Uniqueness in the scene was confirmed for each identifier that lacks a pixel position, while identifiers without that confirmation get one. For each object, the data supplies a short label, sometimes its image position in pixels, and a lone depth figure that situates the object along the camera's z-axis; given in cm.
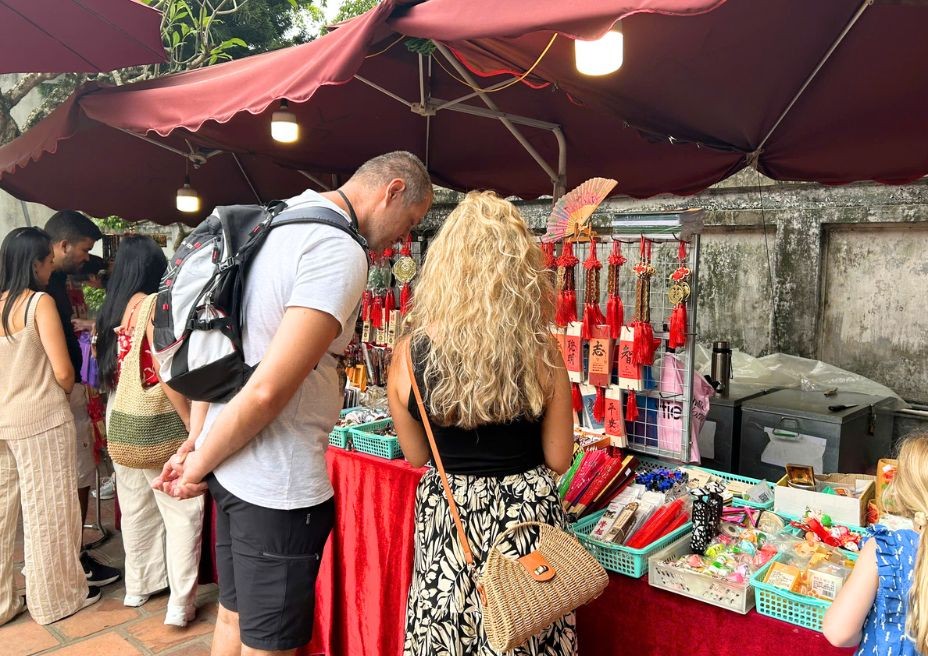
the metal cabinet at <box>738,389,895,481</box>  332
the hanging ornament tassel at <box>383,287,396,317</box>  359
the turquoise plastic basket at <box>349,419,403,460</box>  265
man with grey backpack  158
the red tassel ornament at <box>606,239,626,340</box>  255
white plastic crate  170
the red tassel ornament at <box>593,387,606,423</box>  264
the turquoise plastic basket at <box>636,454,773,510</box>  230
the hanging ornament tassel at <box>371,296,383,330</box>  361
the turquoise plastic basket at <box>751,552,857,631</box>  159
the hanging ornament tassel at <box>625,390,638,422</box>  254
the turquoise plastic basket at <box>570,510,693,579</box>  189
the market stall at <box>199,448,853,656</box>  173
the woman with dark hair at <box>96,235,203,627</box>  313
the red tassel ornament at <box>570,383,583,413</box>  273
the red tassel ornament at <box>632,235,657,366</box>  244
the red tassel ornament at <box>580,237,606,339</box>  260
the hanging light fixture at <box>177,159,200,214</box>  531
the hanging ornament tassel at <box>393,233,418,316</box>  358
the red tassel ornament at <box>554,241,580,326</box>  265
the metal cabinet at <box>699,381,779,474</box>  360
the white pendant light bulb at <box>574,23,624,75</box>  189
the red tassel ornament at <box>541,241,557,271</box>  276
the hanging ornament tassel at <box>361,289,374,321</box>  365
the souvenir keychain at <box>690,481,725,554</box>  198
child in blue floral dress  130
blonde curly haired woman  165
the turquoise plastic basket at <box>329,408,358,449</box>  289
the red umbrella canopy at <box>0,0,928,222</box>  214
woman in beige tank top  304
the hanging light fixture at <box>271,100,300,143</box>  355
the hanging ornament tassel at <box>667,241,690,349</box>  240
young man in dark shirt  337
